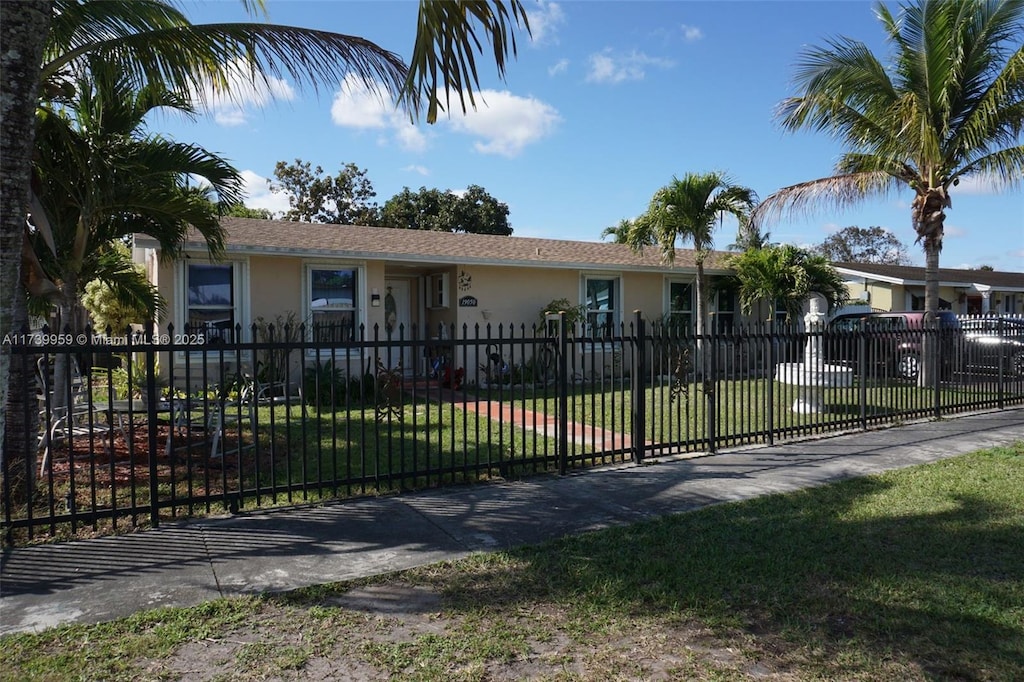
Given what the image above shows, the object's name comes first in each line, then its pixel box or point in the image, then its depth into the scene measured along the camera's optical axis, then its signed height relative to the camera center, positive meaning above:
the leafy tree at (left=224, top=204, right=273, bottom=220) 31.34 +6.92
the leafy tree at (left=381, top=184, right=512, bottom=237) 37.75 +7.64
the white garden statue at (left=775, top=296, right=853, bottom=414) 9.53 -0.50
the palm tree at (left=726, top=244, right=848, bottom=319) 18.14 +1.84
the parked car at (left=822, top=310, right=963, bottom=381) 9.80 -0.11
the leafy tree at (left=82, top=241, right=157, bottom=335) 9.08 +0.89
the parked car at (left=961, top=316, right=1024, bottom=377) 11.83 -0.11
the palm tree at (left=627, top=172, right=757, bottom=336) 16.17 +3.23
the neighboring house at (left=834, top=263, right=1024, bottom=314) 26.14 +2.14
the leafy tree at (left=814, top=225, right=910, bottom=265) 65.94 +9.59
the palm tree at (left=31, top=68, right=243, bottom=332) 6.82 +1.86
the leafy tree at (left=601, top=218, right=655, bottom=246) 28.30 +5.04
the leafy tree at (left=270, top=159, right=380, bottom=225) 36.84 +8.58
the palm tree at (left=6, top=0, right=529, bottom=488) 5.88 +2.68
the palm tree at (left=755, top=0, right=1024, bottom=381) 12.51 +4.59
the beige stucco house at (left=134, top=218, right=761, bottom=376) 12.80 +1.51
